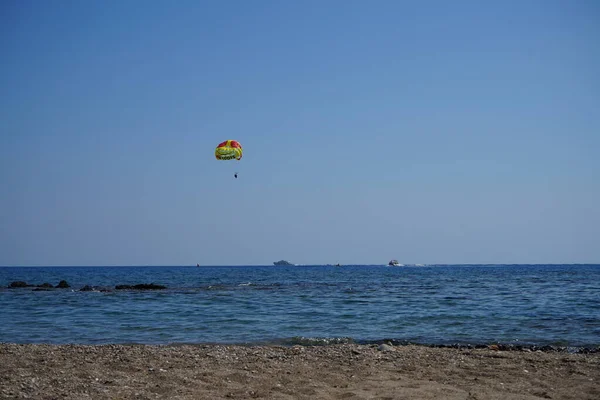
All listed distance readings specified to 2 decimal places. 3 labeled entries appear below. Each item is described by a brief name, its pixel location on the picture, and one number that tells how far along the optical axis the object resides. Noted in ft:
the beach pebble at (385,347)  41.50
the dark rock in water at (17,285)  157.94
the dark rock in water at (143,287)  144.05
